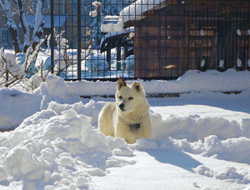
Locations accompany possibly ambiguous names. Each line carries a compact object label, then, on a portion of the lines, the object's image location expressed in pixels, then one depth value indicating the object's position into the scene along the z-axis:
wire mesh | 19.30
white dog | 8.79
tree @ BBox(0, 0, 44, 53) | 37.19
